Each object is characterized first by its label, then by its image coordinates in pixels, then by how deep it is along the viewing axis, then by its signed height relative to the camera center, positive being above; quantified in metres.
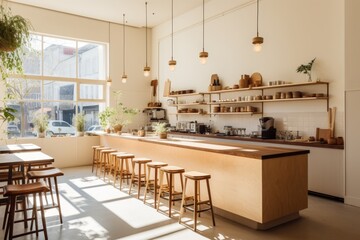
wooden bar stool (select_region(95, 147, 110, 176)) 6.90 -0.96
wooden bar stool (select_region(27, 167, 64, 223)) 3.69 -0.71
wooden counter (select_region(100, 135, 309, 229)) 3.50 -0.78
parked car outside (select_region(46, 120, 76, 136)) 8.13 -0.25
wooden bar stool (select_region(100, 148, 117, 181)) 6.50 -0.99
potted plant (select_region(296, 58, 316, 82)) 5.25 +0.96
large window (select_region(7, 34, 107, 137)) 7.69 +0.97
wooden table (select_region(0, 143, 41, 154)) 4.68 -0.50
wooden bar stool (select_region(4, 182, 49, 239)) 3.04 -0.78
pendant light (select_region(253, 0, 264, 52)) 4.54 +1.23
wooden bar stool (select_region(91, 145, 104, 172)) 7.22 -0.97
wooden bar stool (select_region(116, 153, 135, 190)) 5.67 -0.98
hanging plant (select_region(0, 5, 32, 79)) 3.23 +0.95
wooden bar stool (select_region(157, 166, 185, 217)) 4.15 -0.76
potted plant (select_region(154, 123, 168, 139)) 5.67 -0.23
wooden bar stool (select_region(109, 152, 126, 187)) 6.79 -1.10
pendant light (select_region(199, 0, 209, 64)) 5.12 +1.14
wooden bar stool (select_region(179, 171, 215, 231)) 3.66 -0.85
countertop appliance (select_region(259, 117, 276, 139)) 5.76 -0.16
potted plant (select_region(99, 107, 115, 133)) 7.99 +0.10
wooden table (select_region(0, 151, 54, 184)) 3.56 -0.52
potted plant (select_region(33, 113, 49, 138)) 7.71 -0.10
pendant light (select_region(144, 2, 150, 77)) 6.54 +1.13
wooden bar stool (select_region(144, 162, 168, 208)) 4.56 -0.74
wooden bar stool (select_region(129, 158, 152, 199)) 5.03 -0.75
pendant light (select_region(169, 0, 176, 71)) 7.79 +2.58
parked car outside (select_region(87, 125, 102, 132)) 8.85 -0.27
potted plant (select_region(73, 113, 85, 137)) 8.39 -0.13
